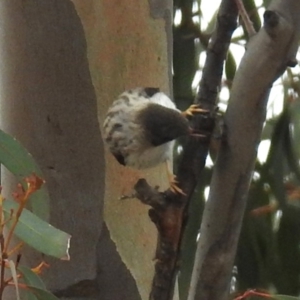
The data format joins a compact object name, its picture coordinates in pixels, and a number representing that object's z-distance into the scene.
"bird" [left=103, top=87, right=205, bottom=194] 4.98
